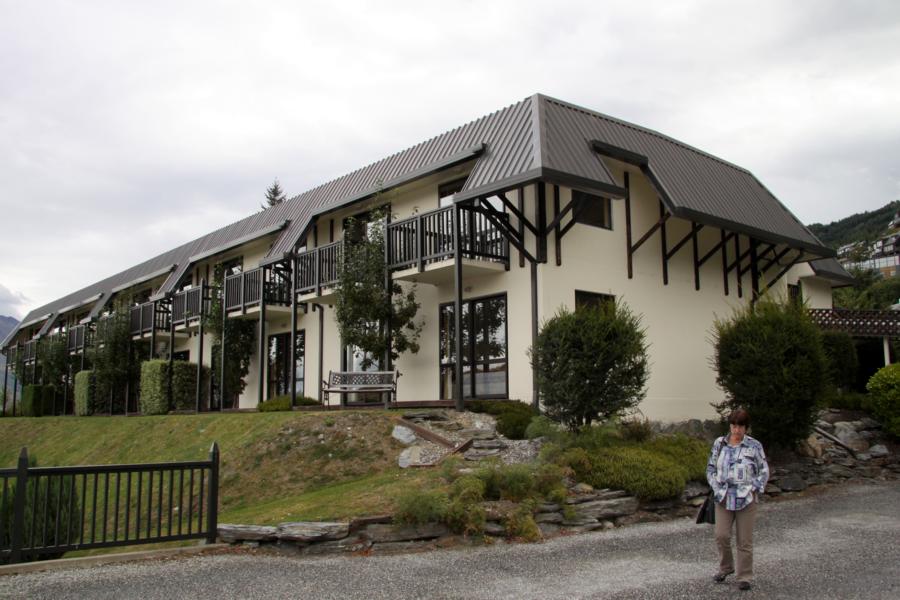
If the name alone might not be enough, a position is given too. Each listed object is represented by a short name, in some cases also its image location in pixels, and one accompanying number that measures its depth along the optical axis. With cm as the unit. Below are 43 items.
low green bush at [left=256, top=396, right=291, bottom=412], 1983
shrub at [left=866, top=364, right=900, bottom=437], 1658
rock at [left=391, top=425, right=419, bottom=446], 1395
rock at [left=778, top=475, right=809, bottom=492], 1386
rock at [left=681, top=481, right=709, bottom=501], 1191
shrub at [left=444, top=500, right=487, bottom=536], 959
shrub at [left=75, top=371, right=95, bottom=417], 3145
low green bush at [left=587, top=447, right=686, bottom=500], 1129
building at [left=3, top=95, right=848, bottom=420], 1614
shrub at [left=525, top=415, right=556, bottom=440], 1304
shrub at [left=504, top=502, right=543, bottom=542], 980
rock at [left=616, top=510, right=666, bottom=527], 1100
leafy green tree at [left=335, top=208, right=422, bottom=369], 1794
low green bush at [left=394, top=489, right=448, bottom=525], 952
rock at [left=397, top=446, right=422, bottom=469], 1301
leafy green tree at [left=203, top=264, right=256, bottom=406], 2478
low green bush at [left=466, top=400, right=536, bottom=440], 1385
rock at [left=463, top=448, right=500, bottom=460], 1295
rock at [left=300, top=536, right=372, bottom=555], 926
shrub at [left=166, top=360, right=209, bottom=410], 2661
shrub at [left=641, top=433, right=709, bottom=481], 1218
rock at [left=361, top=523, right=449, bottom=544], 944
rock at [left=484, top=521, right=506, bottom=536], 977
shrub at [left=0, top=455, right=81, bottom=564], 840
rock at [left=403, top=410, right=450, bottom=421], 1484
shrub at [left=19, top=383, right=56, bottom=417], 3688
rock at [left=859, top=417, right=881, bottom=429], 1711
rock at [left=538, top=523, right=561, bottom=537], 1023
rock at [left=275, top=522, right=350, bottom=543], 927
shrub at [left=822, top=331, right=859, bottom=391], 2127
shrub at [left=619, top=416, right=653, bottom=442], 1330
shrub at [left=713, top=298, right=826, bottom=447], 1394
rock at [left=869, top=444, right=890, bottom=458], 1611
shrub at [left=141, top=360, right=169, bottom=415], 2638
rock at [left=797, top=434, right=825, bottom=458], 1509
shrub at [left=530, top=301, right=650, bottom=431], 1262
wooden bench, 1675
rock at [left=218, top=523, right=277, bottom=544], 940
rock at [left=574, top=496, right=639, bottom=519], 1070
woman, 721
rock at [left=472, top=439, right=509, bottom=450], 1329
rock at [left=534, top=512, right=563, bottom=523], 1032
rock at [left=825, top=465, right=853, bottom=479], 1508
